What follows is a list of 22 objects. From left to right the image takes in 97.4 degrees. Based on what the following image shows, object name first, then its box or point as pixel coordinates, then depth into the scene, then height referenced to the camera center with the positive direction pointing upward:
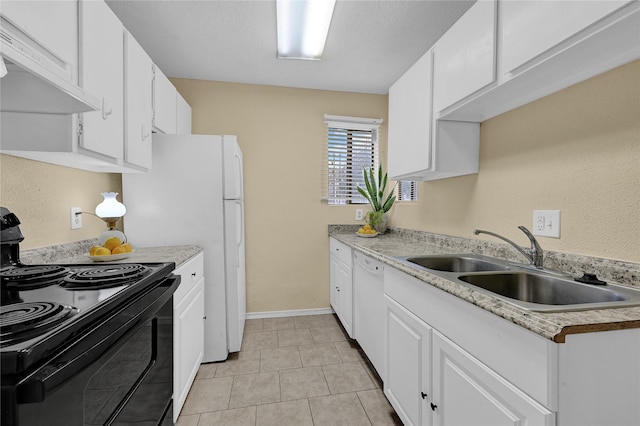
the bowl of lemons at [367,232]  2.70 -0.22
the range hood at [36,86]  0.70 +0.37
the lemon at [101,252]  1.49 -0.23
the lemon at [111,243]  1.57 -0.20
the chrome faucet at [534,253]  1.28 -0.20
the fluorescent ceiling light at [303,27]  1.76 +1.28
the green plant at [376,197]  2.87 +0.12
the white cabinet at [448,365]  0.75 -0.54
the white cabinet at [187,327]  1.49 -0.71
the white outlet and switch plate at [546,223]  1.27 -0.06
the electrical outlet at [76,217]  1.69 -0.06
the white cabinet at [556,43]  0.83 +0.56
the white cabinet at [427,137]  1.70 +0.46
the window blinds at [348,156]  3.13 +0.61
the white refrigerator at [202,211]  2.04 -0.02
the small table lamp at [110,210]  1.80 -0.01
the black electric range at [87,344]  0.49 -0.30
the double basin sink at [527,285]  0.86 -0.30
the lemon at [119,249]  1.55 -0.23
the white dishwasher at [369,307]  1.78 -0.69
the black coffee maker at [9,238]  1.11 -0.12
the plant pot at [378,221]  2.87 -0.13
